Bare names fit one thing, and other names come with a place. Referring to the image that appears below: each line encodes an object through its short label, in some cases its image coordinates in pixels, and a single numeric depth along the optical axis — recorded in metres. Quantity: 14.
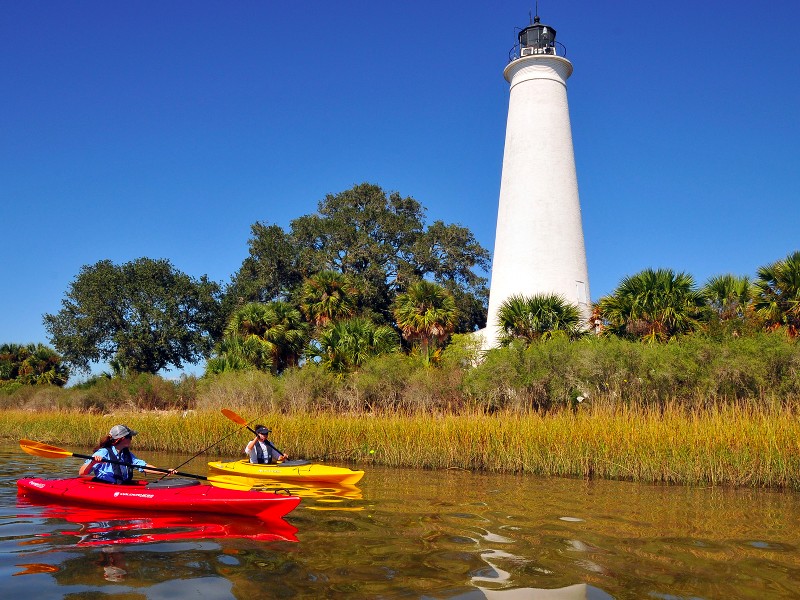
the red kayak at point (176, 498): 8.30
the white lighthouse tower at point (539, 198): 24.52
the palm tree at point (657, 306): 20.86
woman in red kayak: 9.30
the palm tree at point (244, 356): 29.02
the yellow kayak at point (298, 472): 11.05
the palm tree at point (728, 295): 21.44
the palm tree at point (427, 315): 26.86
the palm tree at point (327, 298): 29.80
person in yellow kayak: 11.79
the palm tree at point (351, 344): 25.19
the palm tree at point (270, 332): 29.56
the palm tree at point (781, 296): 19.83
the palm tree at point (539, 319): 22.17
